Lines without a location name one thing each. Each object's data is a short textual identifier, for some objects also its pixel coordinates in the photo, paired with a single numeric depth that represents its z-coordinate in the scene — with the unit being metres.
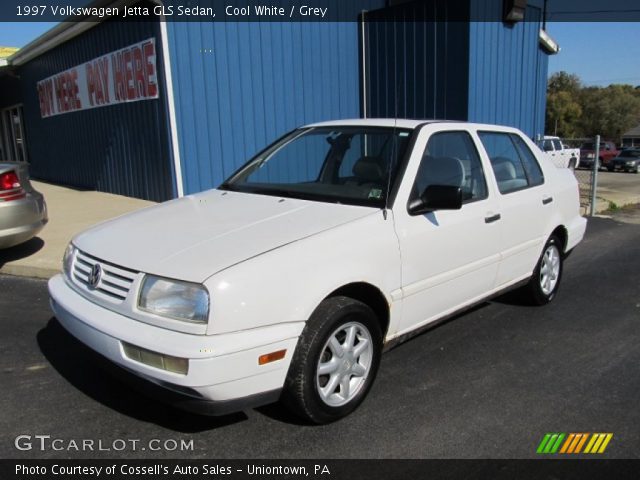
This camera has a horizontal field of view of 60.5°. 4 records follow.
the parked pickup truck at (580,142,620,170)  31.69
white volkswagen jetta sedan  2.52
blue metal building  9.59
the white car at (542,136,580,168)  21.13
